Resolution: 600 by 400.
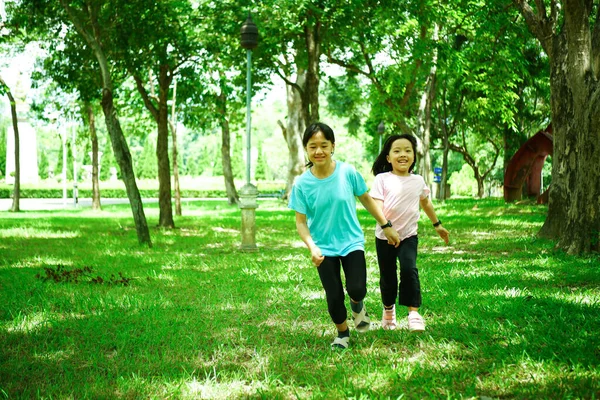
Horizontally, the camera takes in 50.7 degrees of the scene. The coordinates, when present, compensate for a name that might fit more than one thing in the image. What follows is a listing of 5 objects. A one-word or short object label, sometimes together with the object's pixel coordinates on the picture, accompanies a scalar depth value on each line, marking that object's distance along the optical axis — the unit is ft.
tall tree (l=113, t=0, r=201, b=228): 50.60
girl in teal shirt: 15.55
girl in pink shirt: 17.34
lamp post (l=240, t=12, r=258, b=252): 40.68
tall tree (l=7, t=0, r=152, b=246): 42.19
